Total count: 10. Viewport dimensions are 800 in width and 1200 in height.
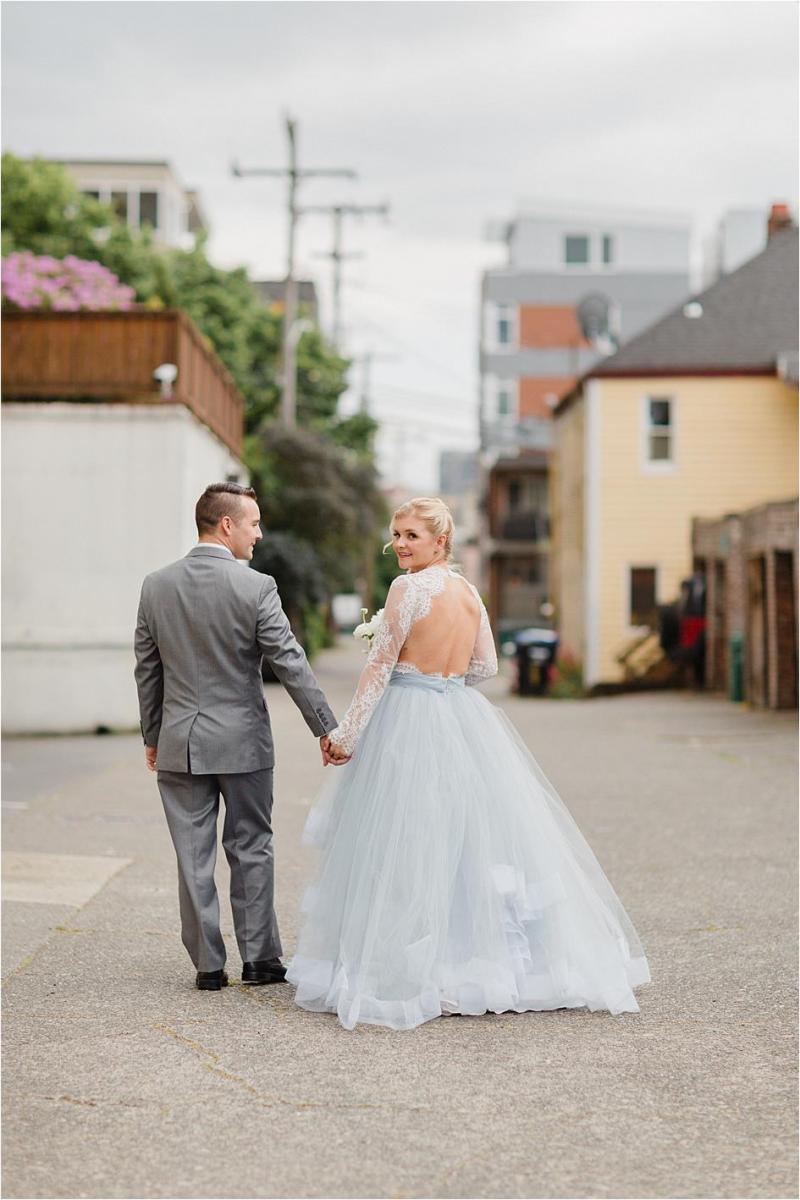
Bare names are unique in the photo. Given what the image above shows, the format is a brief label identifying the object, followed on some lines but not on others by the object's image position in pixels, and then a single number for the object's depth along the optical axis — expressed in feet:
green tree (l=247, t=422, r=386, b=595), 121.19
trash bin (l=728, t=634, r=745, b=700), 82.17
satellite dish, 150.51
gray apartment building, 197.67
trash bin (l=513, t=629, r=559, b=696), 109.70
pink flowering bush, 70.13
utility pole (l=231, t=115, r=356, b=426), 119.75
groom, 21.25
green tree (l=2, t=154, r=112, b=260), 126.82
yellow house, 111.04
